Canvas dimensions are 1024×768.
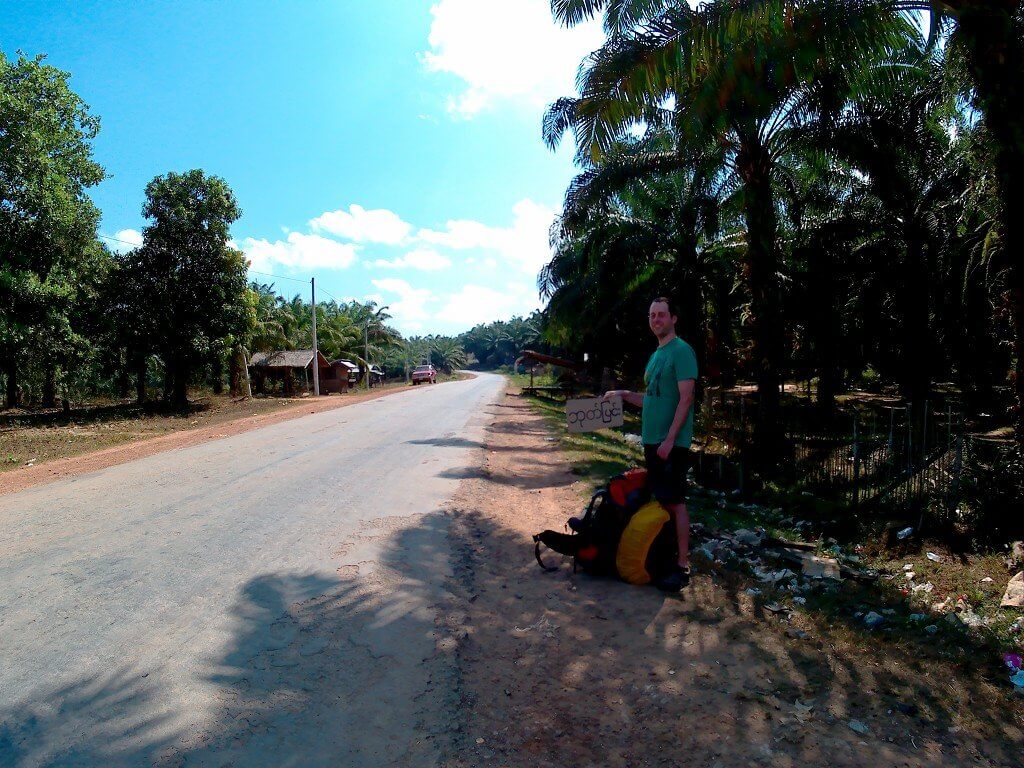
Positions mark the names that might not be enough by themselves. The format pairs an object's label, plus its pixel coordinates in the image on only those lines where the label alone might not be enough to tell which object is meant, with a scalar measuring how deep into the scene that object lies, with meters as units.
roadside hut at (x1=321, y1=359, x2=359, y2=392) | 46.41
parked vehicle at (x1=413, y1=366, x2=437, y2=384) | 58.91
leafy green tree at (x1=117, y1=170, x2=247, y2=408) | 23.67
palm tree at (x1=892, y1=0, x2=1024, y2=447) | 5.73
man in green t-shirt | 4.51
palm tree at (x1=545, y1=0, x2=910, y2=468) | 6.96
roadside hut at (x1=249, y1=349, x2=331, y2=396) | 40.12
